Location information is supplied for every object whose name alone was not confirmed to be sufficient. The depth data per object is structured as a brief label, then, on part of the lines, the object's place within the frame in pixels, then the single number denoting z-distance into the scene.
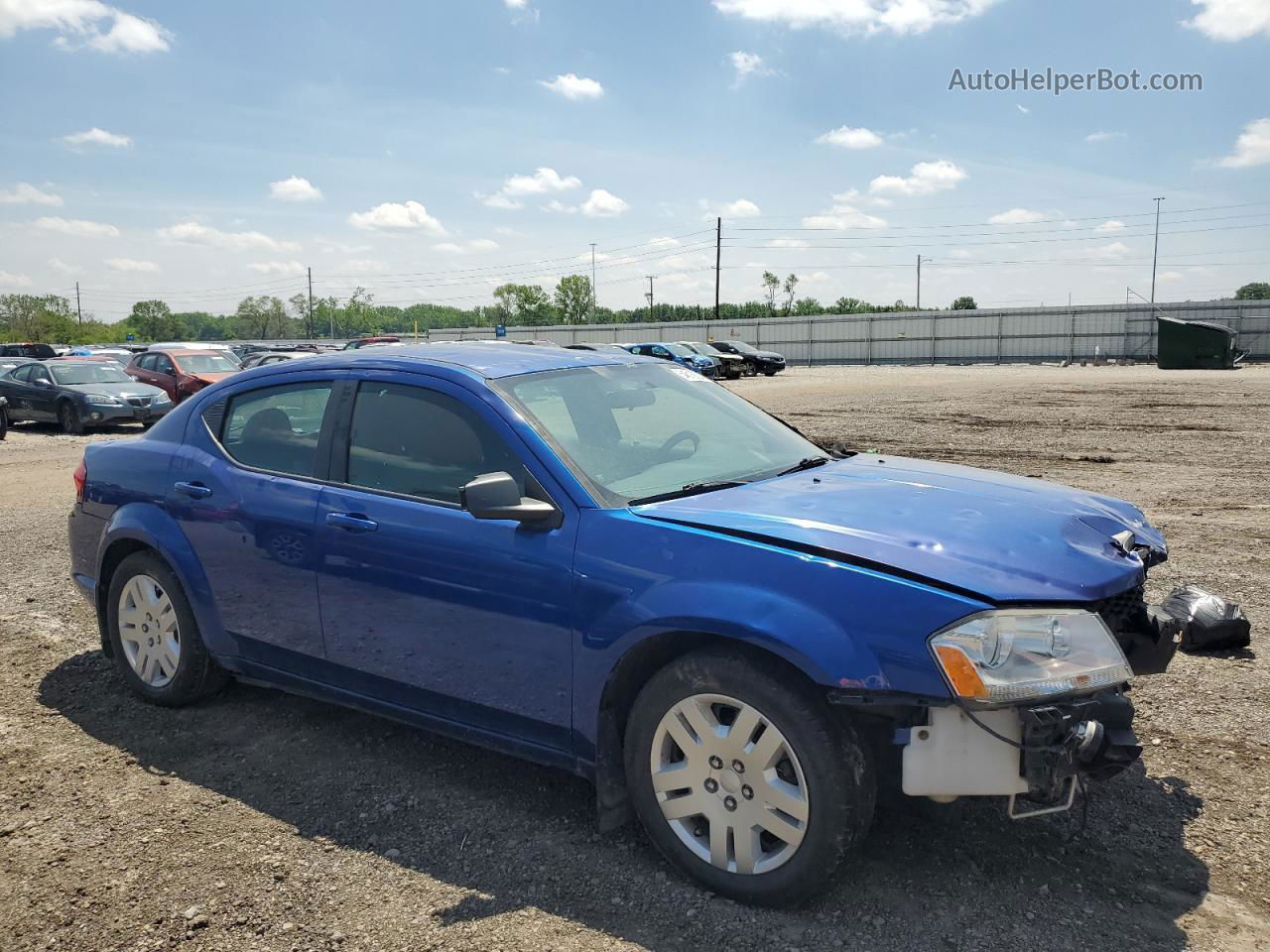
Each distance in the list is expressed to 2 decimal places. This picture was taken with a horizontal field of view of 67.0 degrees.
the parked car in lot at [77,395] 18.48
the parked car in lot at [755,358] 43.44
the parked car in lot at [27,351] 44.08
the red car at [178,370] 21.27
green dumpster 38.62
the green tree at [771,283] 141.88
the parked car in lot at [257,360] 19.47
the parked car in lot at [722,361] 39.88
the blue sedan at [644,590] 2.57
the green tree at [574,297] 129.62
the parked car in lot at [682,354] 36.69
